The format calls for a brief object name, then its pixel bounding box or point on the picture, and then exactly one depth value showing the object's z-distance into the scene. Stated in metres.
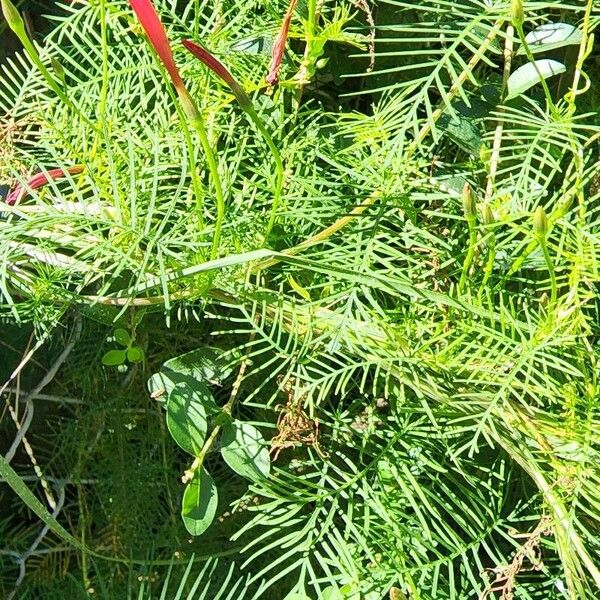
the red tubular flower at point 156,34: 0.54
